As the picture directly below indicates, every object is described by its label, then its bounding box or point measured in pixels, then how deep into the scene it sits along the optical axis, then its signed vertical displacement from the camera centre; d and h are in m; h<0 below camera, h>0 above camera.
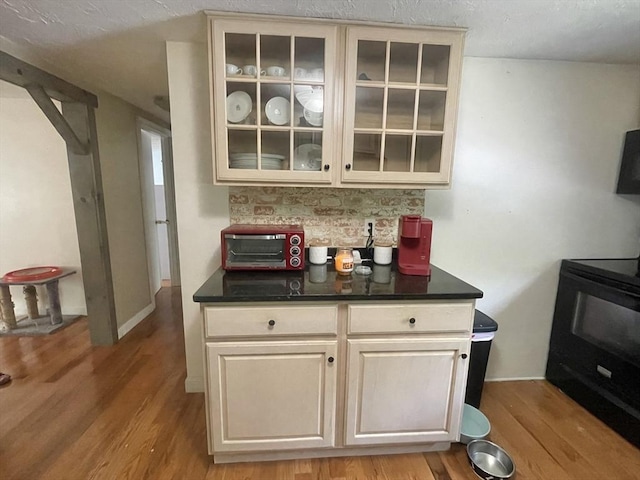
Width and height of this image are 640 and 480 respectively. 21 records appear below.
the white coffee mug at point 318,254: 1.80 -0.34
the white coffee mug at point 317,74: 1.51 +0.58
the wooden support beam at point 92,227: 2.35 -0.28
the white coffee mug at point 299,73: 1.50 +0.58
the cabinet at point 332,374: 1.36 -0.80
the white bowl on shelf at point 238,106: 1.53 +0.43
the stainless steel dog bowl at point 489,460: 1.46 -1.26
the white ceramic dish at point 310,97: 1.52 +0.48
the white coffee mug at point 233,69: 1.49 +0.59
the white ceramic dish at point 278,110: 1.56 +0.42
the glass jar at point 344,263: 1.66 -0.35
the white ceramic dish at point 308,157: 1.60 +0.19
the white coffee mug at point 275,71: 1.50 +0.59
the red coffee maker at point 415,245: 1.63 -0.26
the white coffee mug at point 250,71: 1.50 +0.58
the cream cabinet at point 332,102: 1.47 +0.46
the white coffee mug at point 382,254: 1.83 -0.33
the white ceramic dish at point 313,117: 1.55 +0.38
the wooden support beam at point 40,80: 1.73 +0.67
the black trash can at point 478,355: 1.76 -0.89
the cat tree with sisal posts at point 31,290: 2.79 -0.91
